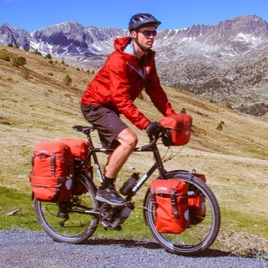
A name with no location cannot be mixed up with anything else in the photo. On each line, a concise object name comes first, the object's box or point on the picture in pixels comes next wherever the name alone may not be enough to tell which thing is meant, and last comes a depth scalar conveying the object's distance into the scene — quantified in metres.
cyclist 8.31
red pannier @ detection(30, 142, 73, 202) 9.09
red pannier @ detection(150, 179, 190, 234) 8.28
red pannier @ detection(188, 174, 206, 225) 8.45
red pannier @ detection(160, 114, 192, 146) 8.27
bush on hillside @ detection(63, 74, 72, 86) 67.87
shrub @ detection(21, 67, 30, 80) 59.28
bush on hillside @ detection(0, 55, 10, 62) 67.51
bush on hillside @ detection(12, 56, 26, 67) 65.06
